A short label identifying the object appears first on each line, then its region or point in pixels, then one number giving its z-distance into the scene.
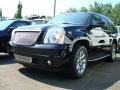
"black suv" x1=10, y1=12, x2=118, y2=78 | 2.75
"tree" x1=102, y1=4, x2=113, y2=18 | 25.60
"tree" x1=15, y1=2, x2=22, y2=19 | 28.97
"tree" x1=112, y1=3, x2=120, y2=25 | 23.76
